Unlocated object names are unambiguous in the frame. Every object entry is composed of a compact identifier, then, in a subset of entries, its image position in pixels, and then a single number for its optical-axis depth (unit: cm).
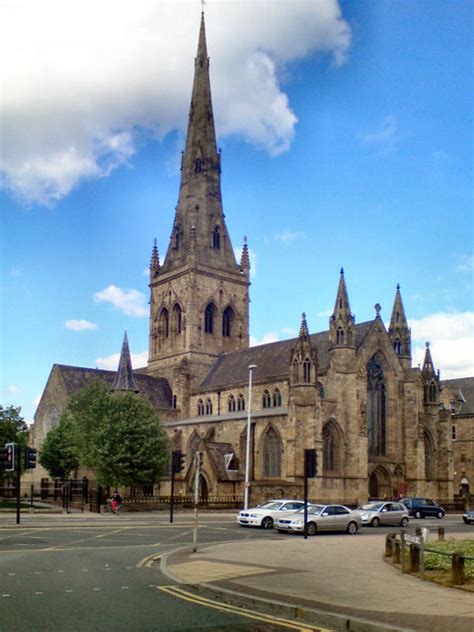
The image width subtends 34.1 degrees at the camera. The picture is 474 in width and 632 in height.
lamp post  4525
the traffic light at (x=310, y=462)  2961
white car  3388
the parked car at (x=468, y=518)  4090
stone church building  5900
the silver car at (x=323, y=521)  3025
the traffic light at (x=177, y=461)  3744
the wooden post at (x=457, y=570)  1441
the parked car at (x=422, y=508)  4694
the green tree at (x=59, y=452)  6631
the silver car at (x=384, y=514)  3709
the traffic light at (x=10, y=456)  3231
